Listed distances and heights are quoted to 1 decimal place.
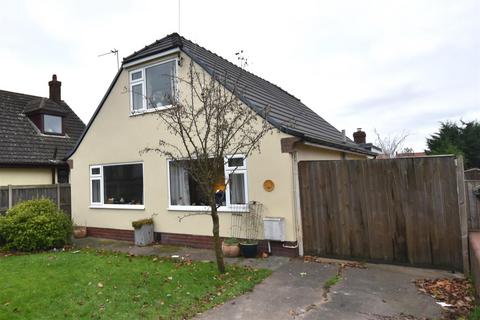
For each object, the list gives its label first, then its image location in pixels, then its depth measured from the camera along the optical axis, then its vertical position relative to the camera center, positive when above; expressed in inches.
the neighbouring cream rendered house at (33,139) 547.8 +94.9
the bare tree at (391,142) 1491.1 +141.5
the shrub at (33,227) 388.2 -42.9
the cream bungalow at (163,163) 330.6 +24.3
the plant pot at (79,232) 478.9 -62.7
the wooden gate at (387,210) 269.9 -31.9
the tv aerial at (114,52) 579.5 +233.5
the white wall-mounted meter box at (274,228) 322.0 -47.1
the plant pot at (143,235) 402.6 -60.1
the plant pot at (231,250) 334.3 -68.3
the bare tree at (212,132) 269.0 +50.0
